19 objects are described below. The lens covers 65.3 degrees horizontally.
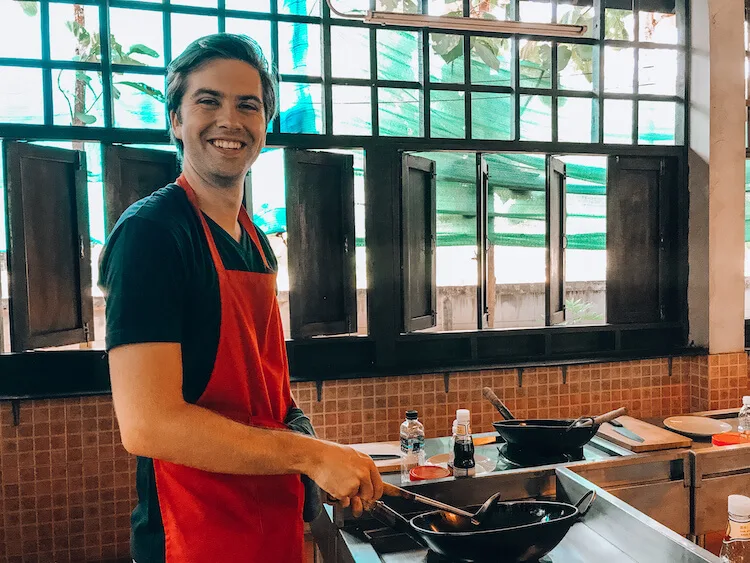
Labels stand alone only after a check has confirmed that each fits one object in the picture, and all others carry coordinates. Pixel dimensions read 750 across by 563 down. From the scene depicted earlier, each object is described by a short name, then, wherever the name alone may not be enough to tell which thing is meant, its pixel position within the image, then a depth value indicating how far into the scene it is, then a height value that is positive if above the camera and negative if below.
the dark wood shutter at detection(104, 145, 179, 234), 3.10 +0.47
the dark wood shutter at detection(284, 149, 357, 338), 3.39 +0.08
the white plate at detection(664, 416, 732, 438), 2.72 -0.83
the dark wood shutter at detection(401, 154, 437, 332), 3.60 +0.09
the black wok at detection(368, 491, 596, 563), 1.26 -0.64
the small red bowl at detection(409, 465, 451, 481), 1.98 -0.75
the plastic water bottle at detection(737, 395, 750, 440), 2.63 -0.77
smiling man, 1.01 -0.18
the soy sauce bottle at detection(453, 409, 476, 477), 1.90 -0.66
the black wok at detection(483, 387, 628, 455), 2.11 -0.66
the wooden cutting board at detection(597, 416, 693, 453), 2.36 -0.78
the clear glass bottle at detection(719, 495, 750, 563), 1.25 -0.61
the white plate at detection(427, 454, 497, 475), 2.10 -0.78
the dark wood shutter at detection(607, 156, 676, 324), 3.99 +0.10
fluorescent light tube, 2.50 +0.99
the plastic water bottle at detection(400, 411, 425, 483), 2.17 -0.71
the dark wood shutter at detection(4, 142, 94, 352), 2.95 +0.07
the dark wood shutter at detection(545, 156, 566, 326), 3.82 +0.07
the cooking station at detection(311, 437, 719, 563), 1.41 -0.75
